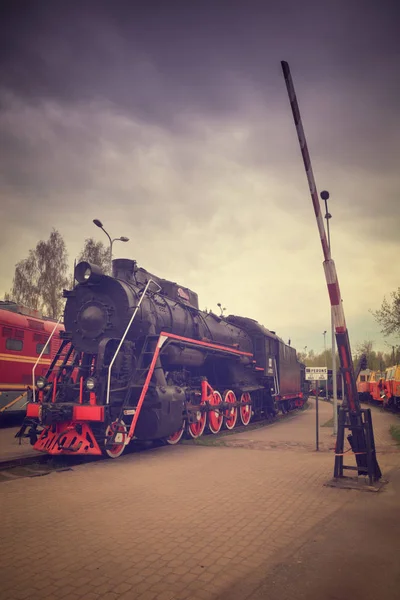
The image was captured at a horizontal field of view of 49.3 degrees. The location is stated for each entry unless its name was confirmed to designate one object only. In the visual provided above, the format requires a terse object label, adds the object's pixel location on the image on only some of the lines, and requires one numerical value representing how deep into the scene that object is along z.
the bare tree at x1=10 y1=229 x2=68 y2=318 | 34.09
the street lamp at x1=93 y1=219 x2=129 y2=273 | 19.20
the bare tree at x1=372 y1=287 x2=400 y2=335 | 33.16
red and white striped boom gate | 6.91
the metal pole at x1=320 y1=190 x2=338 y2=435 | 13.01
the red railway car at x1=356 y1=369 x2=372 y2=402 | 33.73
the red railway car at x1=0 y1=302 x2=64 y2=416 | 14.66
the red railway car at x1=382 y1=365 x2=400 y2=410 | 22.50
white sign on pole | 11.86
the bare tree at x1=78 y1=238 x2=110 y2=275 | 35.75
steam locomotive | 8.61
